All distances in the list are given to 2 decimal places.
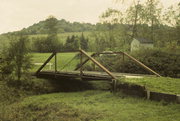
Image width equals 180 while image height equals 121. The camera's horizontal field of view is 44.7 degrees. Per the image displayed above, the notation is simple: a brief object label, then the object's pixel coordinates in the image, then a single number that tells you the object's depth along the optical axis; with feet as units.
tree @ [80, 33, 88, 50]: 157.33
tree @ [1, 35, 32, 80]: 43.32
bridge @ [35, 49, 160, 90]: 35.27
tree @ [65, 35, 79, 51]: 142.04
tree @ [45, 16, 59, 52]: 124.26
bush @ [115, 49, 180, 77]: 44.11
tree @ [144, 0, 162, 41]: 96.32
